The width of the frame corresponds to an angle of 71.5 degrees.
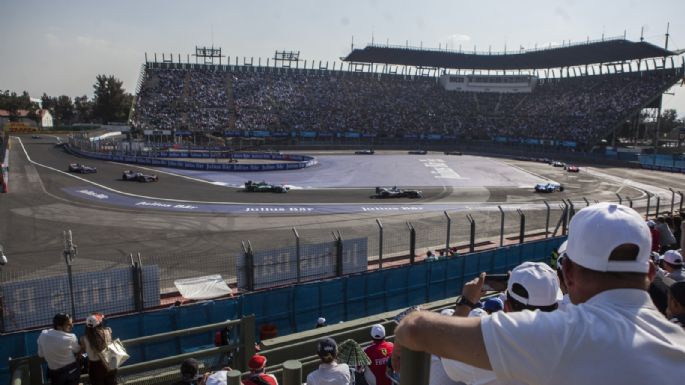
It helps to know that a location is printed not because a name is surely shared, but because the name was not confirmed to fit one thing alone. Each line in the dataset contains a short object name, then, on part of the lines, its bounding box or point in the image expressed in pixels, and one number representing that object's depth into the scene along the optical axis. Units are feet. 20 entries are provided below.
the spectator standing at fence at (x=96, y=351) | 19.31
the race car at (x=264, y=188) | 118.42
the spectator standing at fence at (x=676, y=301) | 13.55
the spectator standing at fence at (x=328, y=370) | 14.43
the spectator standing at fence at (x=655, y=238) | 39.73
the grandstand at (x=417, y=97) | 267.80
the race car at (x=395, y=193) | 113.09
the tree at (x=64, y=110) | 472.03
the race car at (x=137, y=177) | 129.74
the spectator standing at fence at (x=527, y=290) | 9.37
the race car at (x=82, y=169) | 143.33
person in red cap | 14.80
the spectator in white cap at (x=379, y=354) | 16.66
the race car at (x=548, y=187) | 126.11
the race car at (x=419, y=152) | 249.55
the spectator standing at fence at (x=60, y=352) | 20.70
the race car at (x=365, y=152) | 245.04
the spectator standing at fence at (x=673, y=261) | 24.32
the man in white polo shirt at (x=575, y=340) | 5.14
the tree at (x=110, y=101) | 393.09
